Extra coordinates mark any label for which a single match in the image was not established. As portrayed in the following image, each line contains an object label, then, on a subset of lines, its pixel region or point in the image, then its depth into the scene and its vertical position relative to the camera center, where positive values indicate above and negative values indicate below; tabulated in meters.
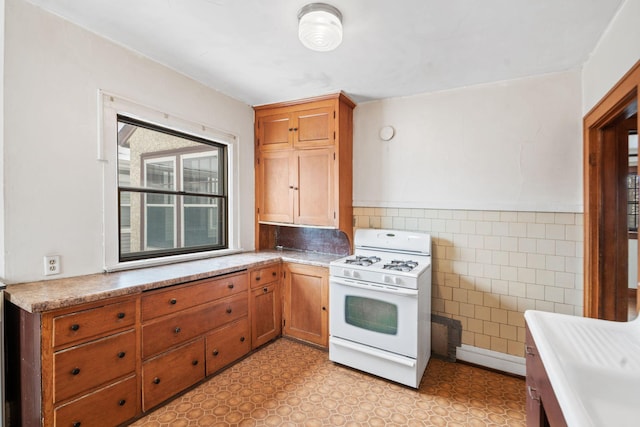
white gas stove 2.22 -0.81
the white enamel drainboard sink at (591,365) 0.83 -0.54
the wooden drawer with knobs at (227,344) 2.32 -1.09
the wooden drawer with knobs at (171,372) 1.91 -1.11
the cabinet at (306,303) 2.80 -0.89
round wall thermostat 2.97 +0.79
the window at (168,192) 2.32 +0.18
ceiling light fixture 1.61 +1.04
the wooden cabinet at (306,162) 2.91 +0.51
